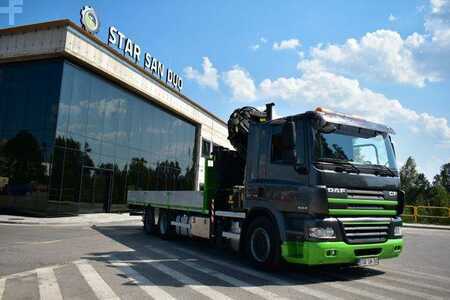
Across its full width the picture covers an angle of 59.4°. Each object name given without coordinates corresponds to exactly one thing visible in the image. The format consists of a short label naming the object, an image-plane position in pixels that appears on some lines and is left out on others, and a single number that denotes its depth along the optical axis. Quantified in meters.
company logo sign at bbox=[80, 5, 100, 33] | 22.50
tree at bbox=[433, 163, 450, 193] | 108.88
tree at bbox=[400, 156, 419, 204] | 95.28
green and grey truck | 6.82
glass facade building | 21.05
